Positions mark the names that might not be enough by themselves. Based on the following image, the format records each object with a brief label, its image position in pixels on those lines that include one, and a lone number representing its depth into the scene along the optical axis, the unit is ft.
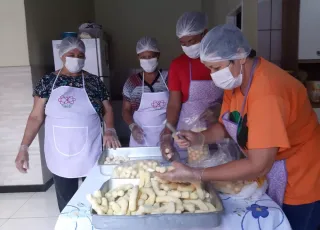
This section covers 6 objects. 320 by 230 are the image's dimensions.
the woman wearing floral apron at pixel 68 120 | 5.41
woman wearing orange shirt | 2.75
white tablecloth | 2.82
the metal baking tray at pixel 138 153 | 4.70
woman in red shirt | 5.34
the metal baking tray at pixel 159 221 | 2.58
